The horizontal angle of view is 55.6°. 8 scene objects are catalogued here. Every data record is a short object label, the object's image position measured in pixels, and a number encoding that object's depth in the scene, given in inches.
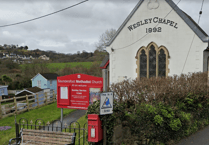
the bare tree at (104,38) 1542.6
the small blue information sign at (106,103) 201.8
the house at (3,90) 1534.1
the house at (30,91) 1112.8
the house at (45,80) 1537.2
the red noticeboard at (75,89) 345.7
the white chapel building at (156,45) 507.8
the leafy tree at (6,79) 1656.0
